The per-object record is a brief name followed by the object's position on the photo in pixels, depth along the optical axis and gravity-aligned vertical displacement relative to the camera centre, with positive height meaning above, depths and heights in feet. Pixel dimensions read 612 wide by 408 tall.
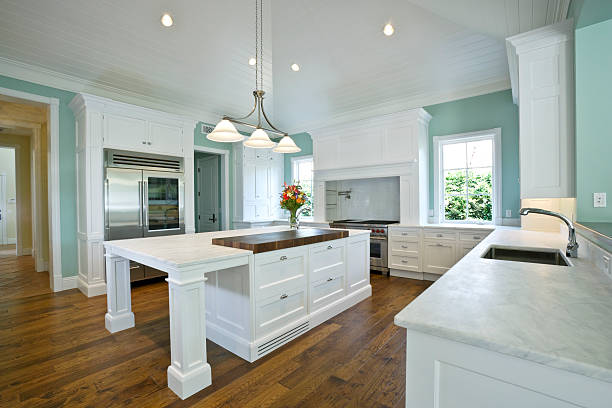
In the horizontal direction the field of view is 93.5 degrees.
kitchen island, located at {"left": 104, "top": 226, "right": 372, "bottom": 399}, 6.06 -2.37
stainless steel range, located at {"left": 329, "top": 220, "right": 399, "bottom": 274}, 15.49 -2.17
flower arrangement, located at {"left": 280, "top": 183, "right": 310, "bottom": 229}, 10.48 +0.18
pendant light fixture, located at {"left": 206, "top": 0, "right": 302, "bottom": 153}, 8.70 +2.15
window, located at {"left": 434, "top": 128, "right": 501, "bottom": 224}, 14.08 +1.23
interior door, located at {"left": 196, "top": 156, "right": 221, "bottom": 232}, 21.22 +0.83
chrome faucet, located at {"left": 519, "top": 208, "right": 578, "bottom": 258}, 5.71 -0.89
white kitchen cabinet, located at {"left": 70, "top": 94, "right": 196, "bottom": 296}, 12.64 +2.58
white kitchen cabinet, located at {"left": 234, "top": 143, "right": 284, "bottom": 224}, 19.98 +1.45
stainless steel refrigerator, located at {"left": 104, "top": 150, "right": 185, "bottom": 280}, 13.26 +0.44
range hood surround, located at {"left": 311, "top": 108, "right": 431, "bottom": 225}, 14.89 +2.74
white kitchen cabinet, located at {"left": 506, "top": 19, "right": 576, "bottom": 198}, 7.79 +2.52
